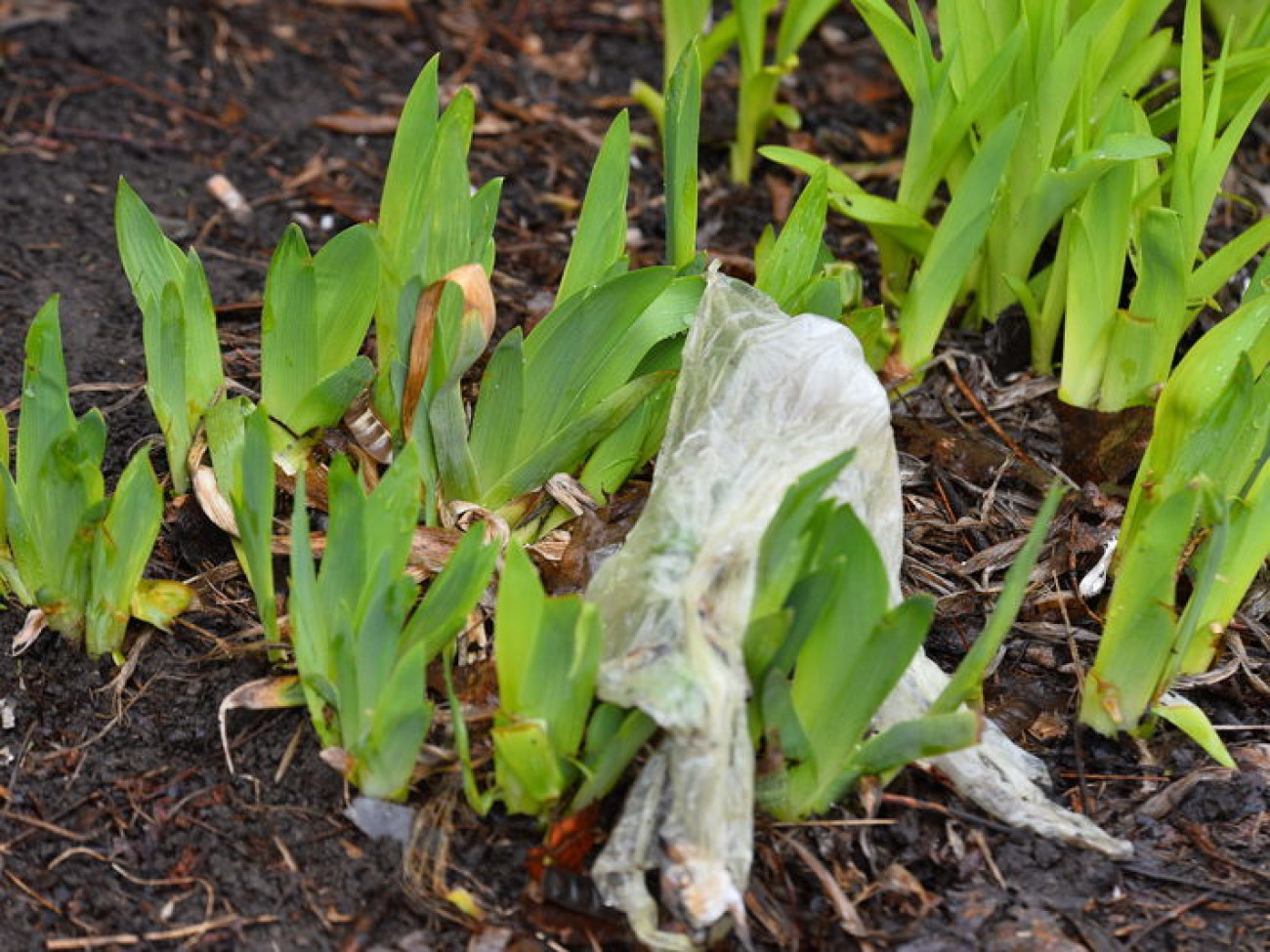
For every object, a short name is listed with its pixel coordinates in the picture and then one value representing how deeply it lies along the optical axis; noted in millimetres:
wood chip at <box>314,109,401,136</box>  1760
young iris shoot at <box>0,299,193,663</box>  1275
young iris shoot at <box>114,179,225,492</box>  1337
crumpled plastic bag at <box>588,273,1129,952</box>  1204
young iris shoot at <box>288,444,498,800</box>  1218
